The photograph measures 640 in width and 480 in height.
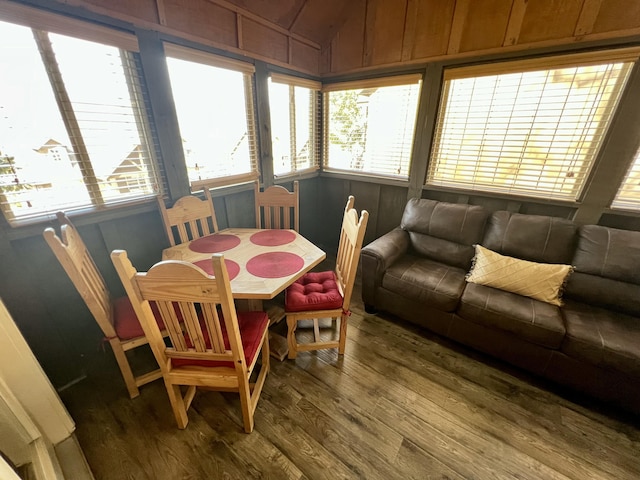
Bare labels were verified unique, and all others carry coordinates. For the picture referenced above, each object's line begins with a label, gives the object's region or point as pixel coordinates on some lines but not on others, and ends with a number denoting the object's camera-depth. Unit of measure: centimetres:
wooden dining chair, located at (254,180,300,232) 227
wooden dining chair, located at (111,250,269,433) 93
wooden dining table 137
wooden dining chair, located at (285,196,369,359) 158
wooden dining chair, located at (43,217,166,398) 111
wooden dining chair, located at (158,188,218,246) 178
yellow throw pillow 168
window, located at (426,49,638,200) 172
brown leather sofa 141
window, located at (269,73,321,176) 248
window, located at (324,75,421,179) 244
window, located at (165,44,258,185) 175
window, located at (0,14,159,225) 120
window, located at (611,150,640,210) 171
